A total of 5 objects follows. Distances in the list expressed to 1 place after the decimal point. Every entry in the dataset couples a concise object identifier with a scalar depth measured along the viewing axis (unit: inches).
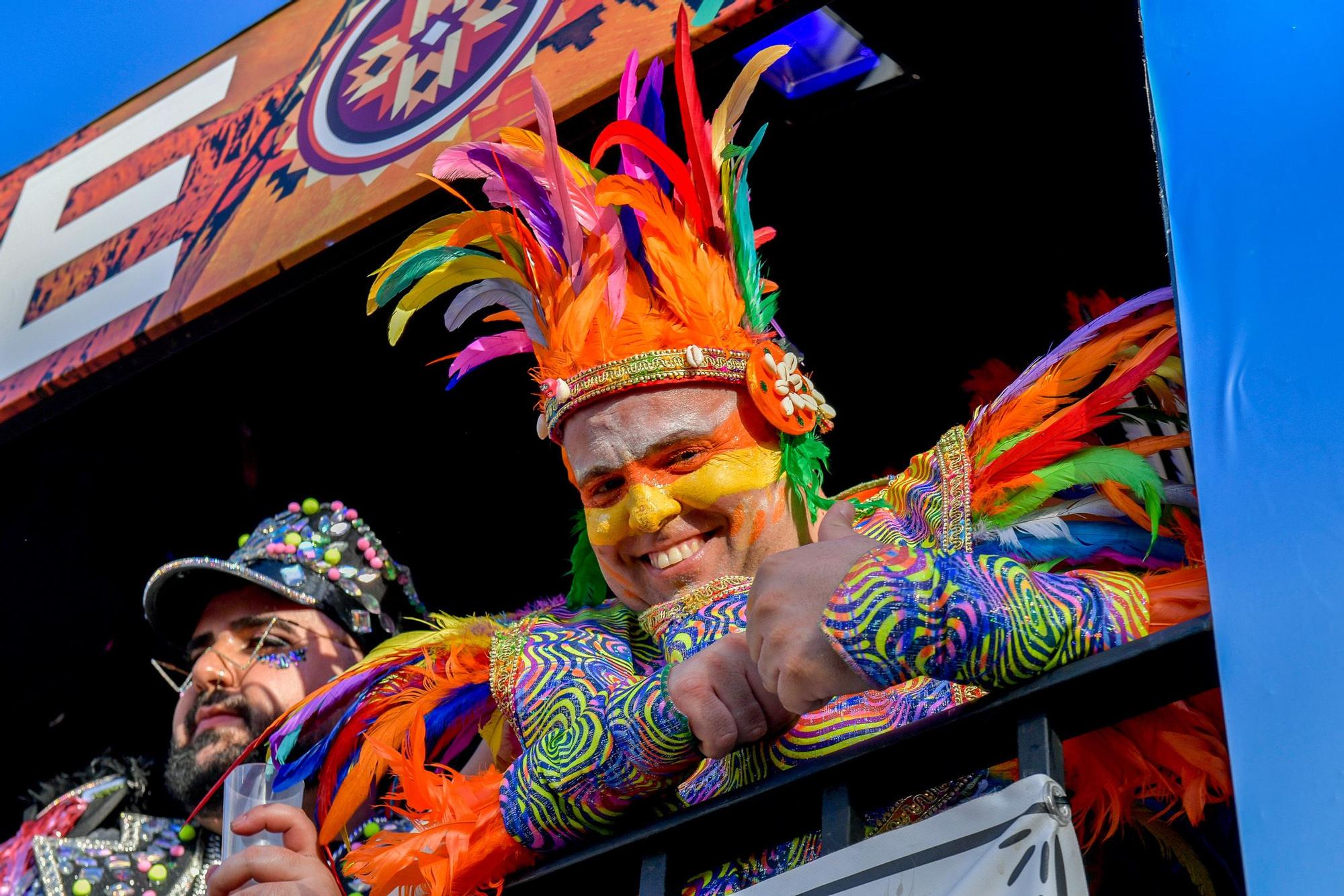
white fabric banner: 82.6
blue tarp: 80.4
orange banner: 106.6
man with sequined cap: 118.8
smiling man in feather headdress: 87.4
